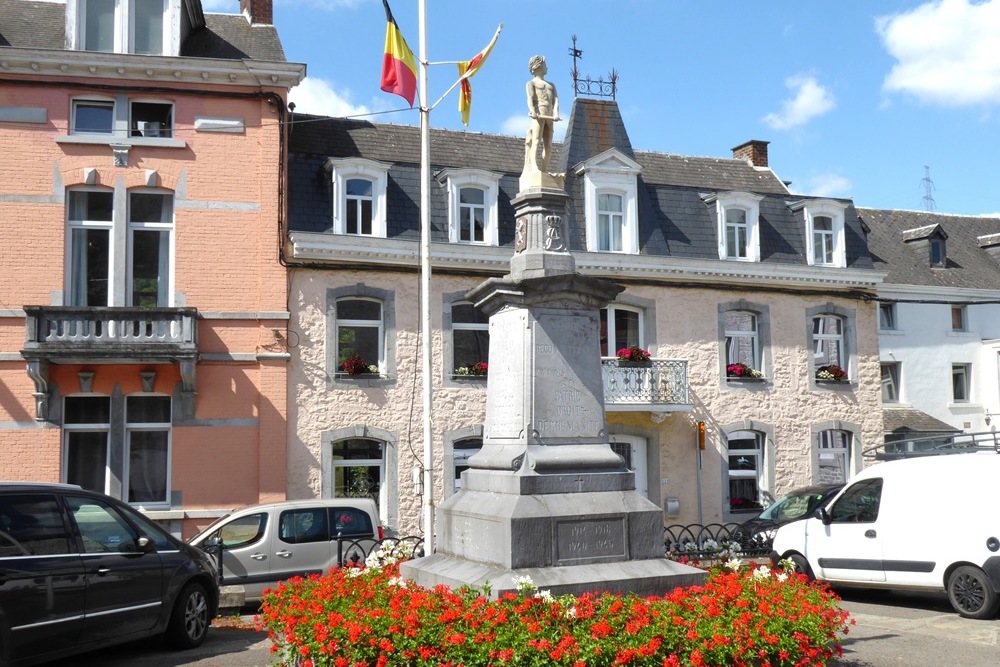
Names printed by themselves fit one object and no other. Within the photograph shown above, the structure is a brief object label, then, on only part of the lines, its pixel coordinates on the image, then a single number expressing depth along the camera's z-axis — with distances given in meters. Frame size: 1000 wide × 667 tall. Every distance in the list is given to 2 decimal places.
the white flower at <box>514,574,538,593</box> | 6.99
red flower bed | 6.30
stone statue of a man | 9.31
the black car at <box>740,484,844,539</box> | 17.48
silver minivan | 13.77
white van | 11.37
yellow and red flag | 16.03
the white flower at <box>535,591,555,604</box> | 6.82
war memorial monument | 7.98
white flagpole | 14.80
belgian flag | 15.57
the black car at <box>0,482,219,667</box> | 7.77
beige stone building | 19.27
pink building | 17.45
